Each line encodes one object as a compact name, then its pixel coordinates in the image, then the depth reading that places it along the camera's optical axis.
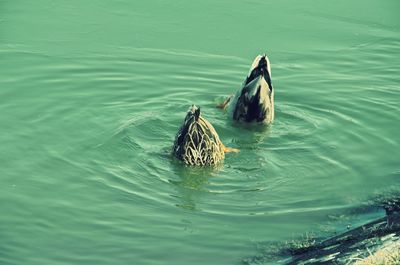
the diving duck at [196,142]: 13.22
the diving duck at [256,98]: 14.98
